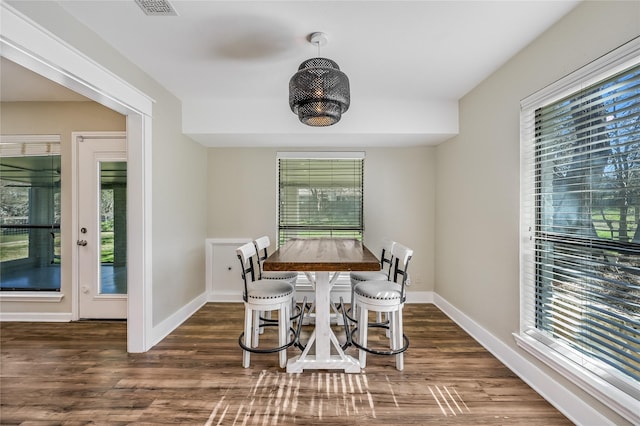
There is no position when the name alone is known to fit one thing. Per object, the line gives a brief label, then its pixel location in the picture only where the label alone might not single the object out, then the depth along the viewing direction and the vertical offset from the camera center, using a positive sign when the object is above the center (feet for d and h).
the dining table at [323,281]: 6.46 -1.84
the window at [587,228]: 4.73 -0.33
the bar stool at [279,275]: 9.38 -2.16
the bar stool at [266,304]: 7.23 -2.42
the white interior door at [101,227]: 10.31 -0.52
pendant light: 5.83 +2.63
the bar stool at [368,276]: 9.27 -2.20
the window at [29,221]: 10.56 -0.28
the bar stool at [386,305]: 7.11 -2.42
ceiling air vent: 5.47 +4.20
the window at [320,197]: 12.89 +0.74
